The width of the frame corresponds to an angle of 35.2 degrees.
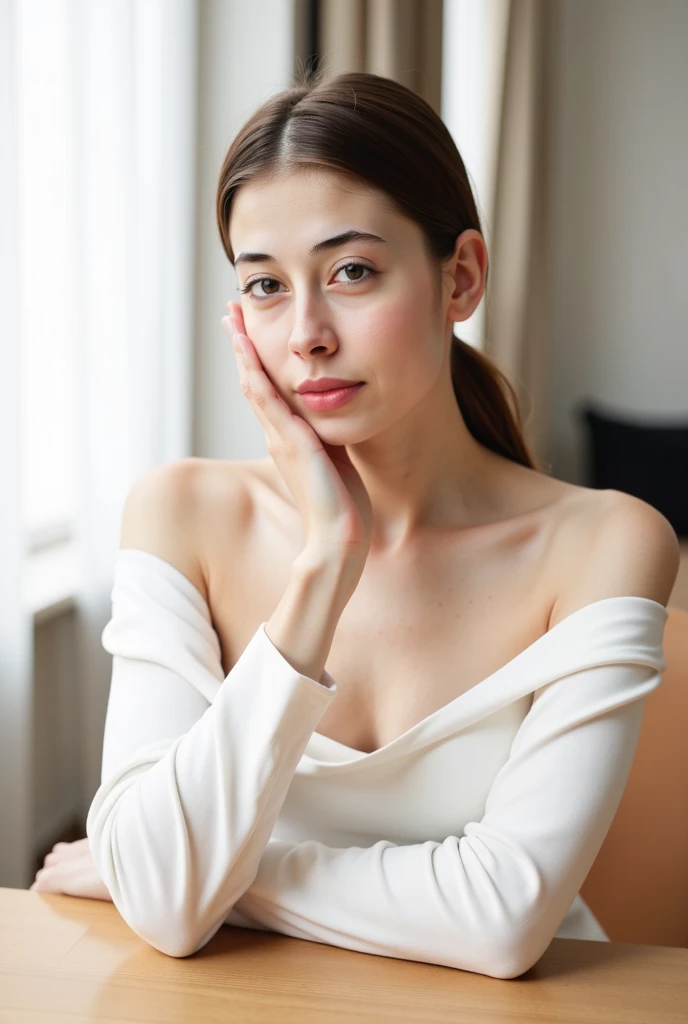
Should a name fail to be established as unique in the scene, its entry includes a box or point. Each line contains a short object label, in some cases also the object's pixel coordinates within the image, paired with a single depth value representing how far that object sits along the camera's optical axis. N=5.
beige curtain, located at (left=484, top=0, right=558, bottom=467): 3.88
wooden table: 0.86
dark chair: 4.42
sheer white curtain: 2.06
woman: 1.05
